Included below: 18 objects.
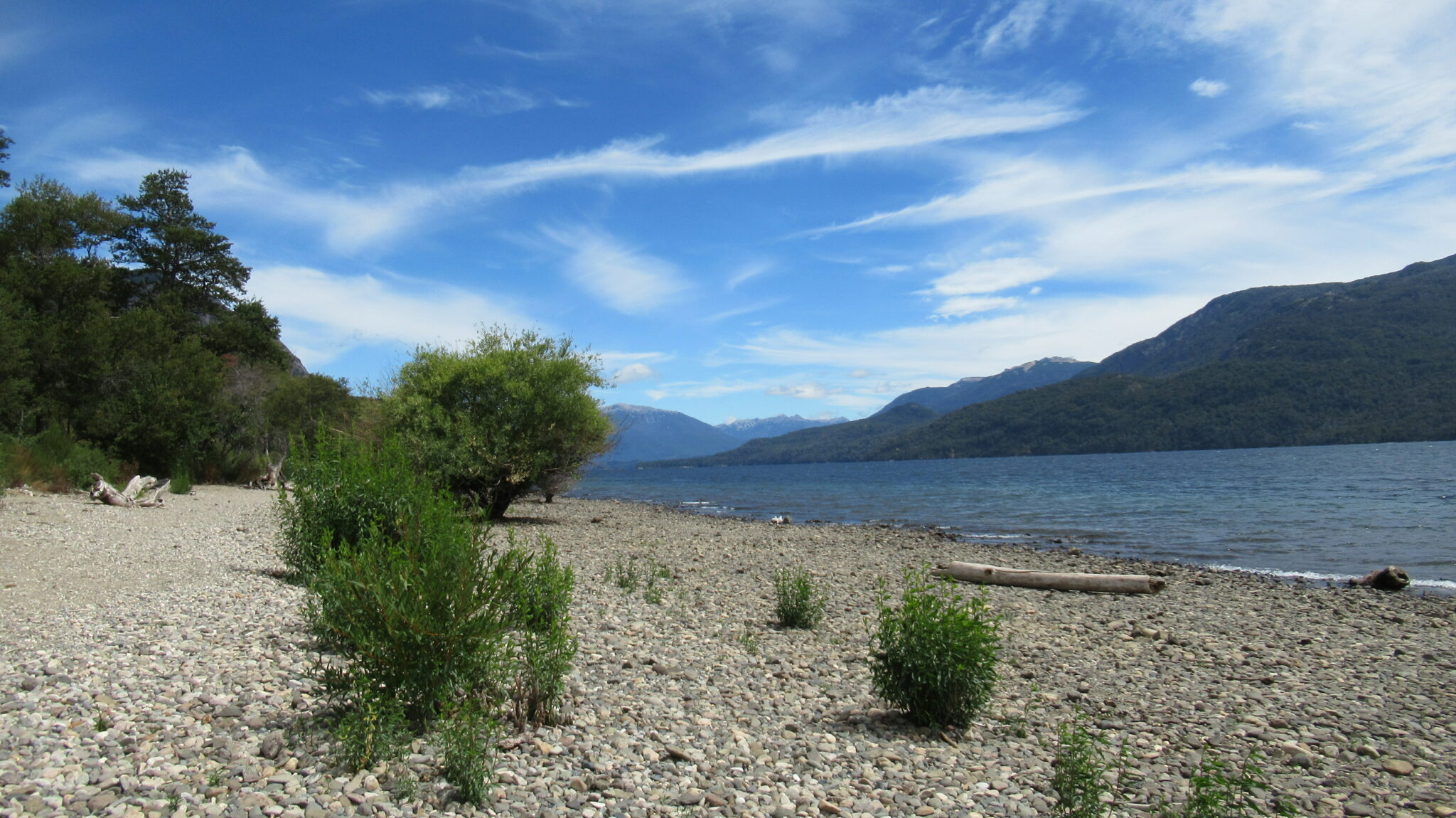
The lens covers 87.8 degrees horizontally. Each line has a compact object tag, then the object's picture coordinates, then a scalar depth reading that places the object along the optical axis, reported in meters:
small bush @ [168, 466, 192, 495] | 28.22
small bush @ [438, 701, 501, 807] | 5.19
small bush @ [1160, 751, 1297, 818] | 5.04
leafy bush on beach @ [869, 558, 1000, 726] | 7.41
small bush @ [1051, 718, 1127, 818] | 5.37
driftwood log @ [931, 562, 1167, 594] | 17.75
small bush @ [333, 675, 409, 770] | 5.39
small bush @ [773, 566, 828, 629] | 12.38
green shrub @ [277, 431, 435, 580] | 10.92
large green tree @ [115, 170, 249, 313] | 44.81
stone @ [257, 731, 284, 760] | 5.44
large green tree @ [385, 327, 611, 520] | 25.11
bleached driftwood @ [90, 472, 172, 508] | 21.28
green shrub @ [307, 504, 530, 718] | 5.87
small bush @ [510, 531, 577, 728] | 6.68
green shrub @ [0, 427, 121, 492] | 21.83
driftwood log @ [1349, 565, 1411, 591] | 18.58
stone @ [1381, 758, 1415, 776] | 7.27
